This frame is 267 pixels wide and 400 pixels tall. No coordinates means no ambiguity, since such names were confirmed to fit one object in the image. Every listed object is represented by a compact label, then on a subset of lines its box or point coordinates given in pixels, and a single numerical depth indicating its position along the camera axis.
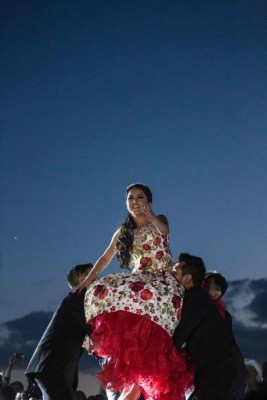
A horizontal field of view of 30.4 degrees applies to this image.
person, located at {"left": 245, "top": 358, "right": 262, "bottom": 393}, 5.54
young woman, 3.83
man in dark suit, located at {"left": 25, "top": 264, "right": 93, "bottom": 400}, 3.94
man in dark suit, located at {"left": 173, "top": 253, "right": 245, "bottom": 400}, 4.04
